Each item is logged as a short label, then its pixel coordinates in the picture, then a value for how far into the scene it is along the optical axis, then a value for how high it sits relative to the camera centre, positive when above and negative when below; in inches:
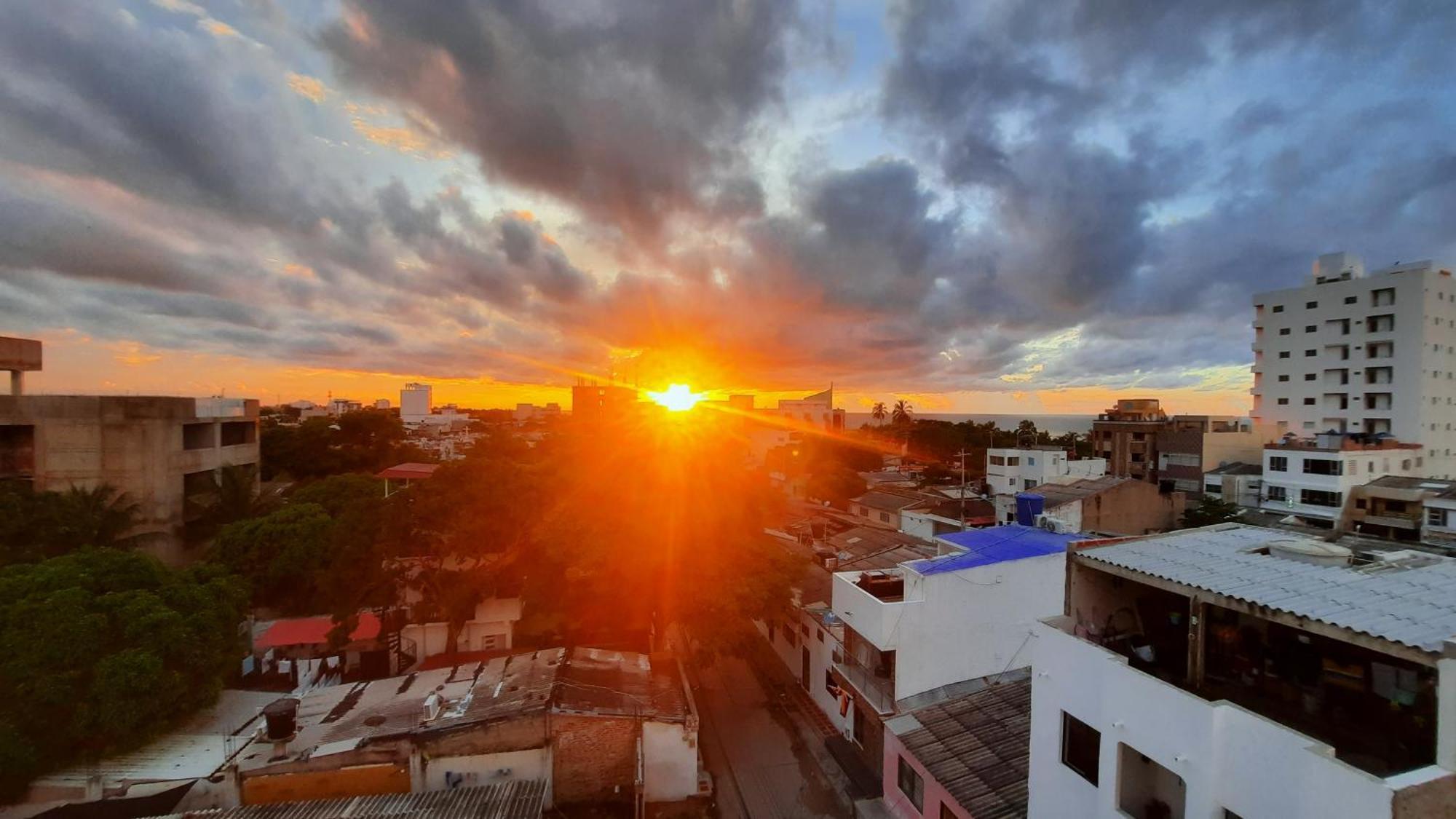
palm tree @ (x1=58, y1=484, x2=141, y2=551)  708.7 -157.9
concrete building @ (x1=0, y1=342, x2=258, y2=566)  870.4 -93.8
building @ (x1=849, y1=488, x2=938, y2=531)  1344.7 -219.0
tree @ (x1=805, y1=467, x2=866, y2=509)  1766.7 -227.9
